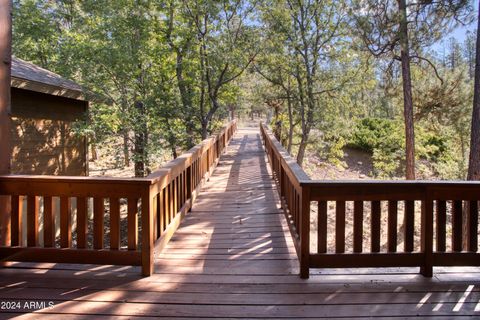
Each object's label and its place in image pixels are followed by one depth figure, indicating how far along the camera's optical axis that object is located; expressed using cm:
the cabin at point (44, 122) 619
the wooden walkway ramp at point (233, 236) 329
